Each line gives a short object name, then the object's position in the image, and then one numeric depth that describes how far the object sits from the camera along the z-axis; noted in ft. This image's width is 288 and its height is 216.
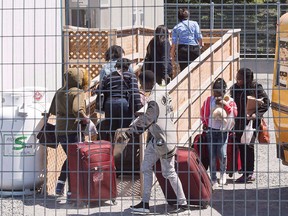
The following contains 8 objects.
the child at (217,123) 39.26
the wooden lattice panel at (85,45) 34.25
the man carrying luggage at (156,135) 36.37
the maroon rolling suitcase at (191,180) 39.03
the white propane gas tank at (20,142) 41.38
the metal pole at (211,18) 36.29
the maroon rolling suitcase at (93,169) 37.60
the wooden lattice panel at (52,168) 42.53
